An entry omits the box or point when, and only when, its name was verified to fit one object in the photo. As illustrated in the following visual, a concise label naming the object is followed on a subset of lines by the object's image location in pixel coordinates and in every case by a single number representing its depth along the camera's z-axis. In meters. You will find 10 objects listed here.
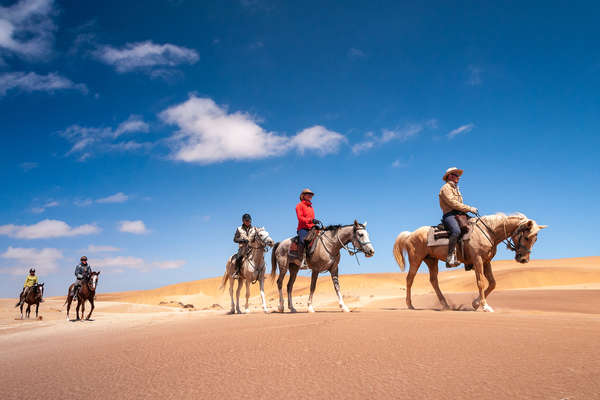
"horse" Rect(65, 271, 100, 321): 13.84
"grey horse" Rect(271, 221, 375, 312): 9.51
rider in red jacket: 10.16
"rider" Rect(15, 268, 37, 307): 19.28
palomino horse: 8.58
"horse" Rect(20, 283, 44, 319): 19.11
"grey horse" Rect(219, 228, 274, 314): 11.64
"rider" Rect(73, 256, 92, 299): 13.90
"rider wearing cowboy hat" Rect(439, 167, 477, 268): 9.04
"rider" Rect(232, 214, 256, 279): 12.02
